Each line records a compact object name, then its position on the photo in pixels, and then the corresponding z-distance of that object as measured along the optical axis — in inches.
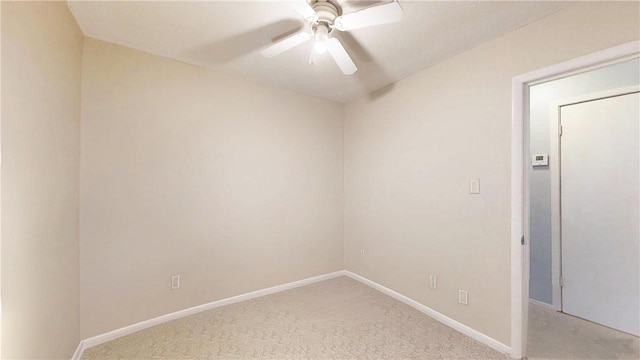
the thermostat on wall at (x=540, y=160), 103.5
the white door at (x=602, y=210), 84.4
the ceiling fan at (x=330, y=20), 54.1
